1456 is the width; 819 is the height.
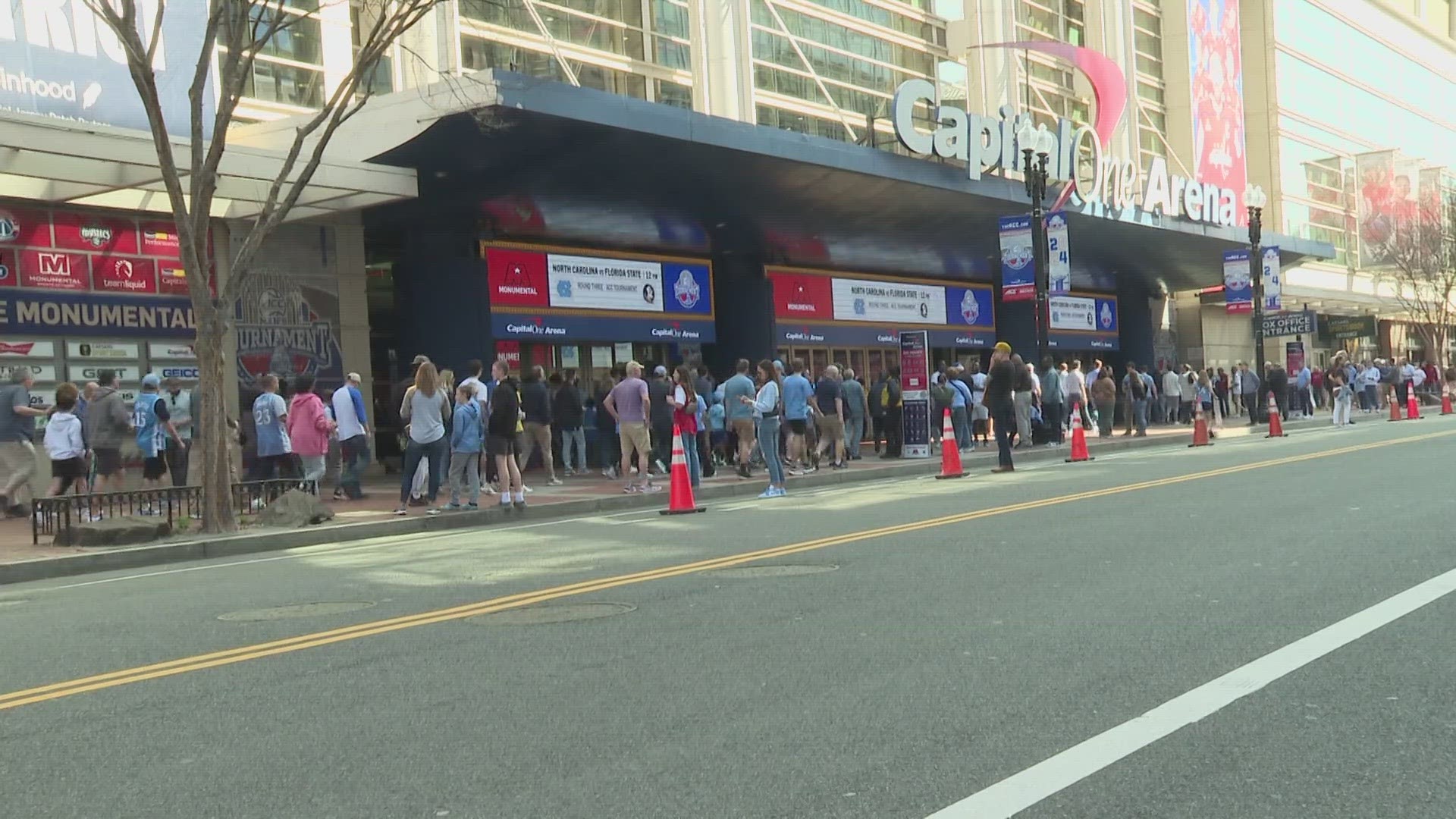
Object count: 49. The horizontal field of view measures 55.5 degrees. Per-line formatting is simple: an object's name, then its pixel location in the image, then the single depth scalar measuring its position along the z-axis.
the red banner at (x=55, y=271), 18.92
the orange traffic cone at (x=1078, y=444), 22.44
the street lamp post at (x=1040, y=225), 26.52
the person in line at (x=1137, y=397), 32.37
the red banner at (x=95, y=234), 19.38
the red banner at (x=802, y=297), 31.62
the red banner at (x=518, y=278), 24.61
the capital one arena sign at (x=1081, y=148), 26.86
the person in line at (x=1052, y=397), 27.78
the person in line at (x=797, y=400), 21.05
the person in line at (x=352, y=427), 18.33
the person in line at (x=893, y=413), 26.34
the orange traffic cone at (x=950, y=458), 19.64
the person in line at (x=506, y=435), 16.25
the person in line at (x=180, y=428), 18.19
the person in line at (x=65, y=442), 16.28
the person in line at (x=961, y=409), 26.12
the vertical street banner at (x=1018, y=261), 27.89
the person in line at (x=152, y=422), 17.31
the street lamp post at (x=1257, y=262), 36.59
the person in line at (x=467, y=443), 15.94
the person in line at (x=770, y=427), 18.12
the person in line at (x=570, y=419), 22.94
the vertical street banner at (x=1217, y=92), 53.56
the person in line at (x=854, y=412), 24.12
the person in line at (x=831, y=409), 22.58
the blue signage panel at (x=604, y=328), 24.91
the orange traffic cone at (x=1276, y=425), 29.14
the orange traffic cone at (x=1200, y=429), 26.03
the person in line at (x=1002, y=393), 20.23
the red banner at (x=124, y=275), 19.80
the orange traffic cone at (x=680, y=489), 15.34
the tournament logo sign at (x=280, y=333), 21.56
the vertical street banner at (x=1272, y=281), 40.41
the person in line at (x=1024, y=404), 27.23
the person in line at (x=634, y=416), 18.59
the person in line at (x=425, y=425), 16.36
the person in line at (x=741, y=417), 20.84
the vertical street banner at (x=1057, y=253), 28.53
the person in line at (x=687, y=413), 17.53
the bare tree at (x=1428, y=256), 55.69
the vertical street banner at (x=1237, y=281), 39.78
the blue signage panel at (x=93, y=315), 18.80
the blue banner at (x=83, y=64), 18.61
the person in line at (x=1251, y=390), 39.53
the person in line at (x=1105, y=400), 30.97
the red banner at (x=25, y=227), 18.66
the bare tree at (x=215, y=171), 14.48
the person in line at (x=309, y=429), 17.66
